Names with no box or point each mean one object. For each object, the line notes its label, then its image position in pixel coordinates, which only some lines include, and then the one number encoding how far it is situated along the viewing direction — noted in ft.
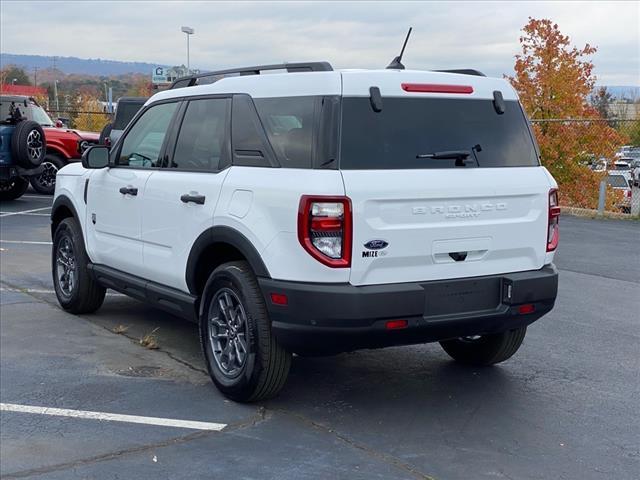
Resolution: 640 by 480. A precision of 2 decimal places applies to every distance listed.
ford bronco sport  14.20
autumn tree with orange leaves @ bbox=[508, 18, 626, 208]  77.97
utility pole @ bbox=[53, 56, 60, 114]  391.86
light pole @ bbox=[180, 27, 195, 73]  115.65
